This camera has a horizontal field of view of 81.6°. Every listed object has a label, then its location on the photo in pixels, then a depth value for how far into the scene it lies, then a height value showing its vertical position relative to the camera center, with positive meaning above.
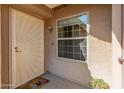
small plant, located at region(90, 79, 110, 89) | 1.65 -0.90
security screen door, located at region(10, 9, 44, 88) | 2.03 -0.03
